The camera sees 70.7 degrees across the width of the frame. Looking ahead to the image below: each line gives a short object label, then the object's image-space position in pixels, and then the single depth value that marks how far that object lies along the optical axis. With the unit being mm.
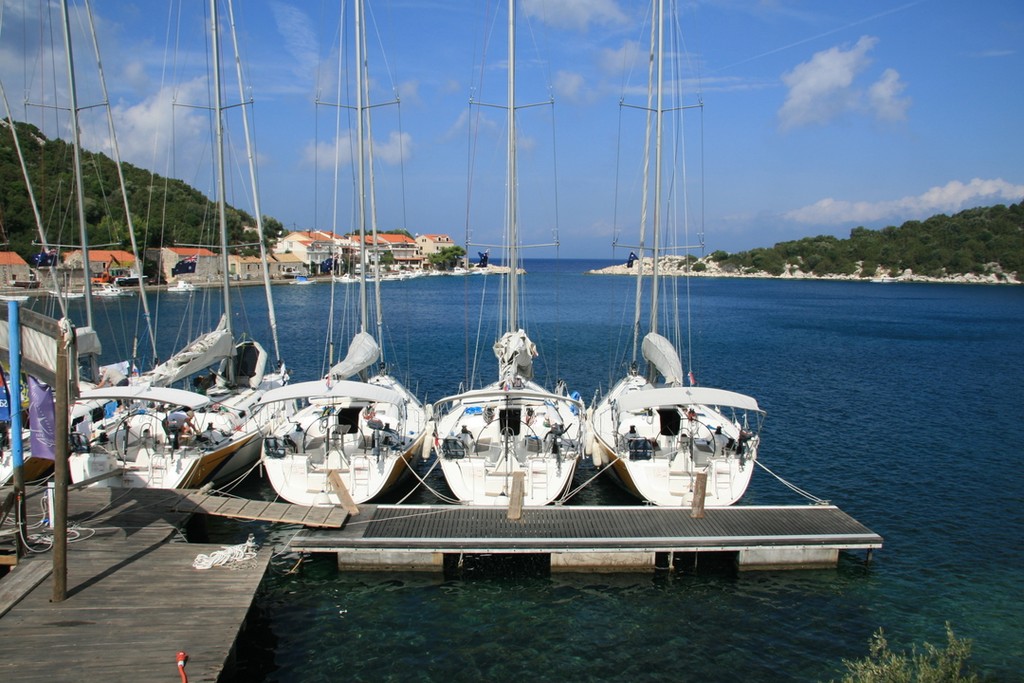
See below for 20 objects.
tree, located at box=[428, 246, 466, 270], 184250
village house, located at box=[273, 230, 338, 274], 143462
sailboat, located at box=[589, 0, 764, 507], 17922
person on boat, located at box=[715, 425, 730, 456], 18991
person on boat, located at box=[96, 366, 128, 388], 24181
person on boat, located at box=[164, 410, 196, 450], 19172
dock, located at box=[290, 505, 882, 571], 15469
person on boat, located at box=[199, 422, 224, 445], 19580
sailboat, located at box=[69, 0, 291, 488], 17875
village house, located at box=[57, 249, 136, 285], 85875
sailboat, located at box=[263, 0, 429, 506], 17625
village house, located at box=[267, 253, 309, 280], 135250
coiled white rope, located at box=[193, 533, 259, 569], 12984
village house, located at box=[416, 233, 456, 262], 190375
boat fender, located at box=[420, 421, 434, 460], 23234
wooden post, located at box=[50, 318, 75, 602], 10539
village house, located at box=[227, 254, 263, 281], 119075
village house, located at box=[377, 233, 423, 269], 180875
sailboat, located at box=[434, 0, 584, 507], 17797
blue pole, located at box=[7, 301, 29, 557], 11984
